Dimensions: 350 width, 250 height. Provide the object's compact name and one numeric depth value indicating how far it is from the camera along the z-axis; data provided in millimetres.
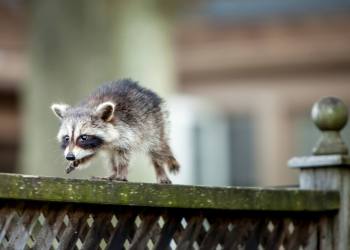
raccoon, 12430
